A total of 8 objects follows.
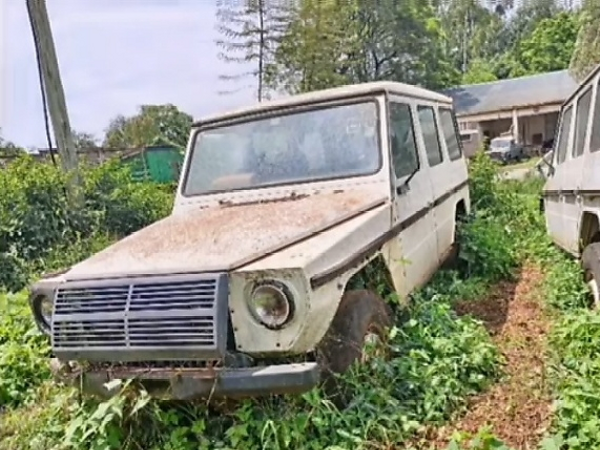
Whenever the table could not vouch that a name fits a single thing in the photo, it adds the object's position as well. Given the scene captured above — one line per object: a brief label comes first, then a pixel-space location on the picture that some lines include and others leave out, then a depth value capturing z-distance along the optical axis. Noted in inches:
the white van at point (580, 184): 169.0
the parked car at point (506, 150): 1110.4
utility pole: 346.9
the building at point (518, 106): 1220.5
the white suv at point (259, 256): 111.9
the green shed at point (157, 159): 575.3
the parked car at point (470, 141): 760.5
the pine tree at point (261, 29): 871.7
